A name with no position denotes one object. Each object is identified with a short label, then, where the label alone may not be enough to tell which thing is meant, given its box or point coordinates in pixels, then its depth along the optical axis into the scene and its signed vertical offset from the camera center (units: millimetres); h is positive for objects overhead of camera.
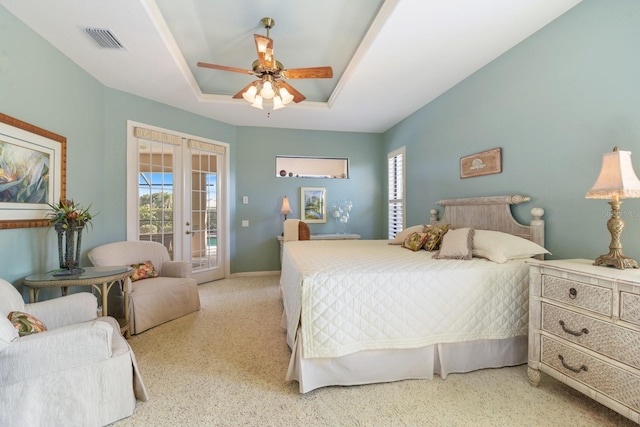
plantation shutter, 4668 +363
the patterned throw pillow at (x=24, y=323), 1488 -630
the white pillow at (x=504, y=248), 2107 -287
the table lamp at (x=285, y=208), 4898 +51
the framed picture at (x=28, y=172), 2031 +318
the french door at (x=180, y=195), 3725 +233
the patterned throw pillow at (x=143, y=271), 3100 -702
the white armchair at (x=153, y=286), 2734 -818
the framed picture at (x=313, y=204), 5141 +129
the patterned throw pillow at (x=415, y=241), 2837 -315
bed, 1747 -717
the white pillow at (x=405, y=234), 3232 -274
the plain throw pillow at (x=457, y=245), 2275 -295
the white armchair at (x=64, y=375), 1306 -858
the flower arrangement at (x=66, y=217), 2314 -55
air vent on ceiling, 2299 +1507
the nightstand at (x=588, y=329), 1362 -668
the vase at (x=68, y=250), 2313 -343
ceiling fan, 2299 +1218
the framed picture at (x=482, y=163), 2730 +509
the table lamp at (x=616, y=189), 1520 +122
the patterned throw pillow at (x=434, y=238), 2770 -274
